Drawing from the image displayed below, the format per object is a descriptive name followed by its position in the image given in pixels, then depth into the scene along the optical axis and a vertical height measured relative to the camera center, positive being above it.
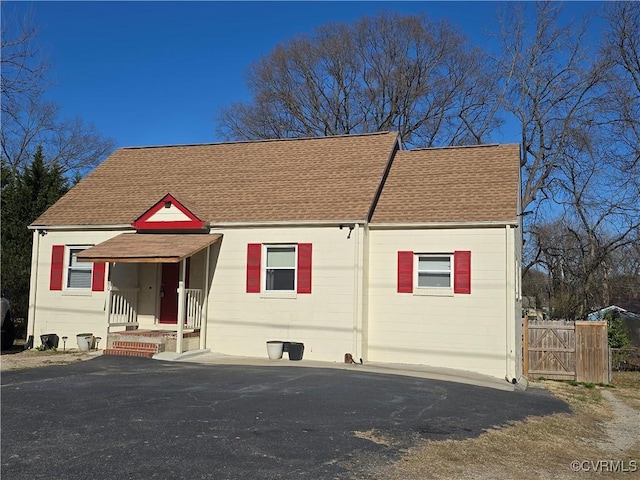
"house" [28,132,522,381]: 14.73 +0.98
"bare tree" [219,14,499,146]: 34.84 +12.44
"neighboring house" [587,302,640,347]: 26.22 -0.63
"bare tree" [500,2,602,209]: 30.11 +9.08
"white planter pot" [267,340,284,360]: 15.16 -1.23
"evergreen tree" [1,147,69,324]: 20.52 +2.76
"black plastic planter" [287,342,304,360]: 15.01 -1.24
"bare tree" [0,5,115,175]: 36.71 +8.85
